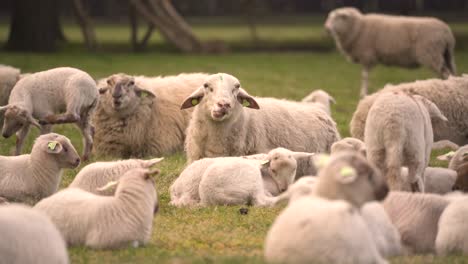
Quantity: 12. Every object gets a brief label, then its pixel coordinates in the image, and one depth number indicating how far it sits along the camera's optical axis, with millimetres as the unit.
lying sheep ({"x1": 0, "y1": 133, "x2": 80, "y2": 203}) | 16625
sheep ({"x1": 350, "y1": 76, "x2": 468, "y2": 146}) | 24484
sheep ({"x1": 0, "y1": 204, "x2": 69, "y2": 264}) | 11492
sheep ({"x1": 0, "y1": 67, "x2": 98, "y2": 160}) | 21484
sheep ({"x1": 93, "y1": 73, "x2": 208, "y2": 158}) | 24516
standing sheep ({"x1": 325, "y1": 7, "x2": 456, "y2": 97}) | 37812
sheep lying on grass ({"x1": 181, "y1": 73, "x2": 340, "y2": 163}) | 20234
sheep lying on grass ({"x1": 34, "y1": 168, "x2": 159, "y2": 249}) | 13742
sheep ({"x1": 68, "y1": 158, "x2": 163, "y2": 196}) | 16641
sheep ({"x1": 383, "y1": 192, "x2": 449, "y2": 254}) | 14219
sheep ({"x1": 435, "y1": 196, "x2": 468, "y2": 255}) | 13602
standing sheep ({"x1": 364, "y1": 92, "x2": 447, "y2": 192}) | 16609
